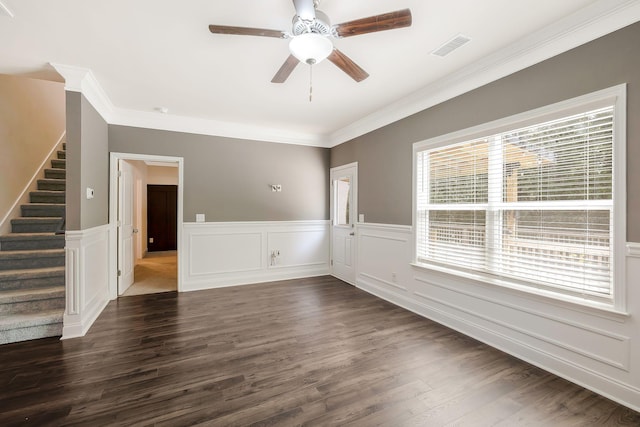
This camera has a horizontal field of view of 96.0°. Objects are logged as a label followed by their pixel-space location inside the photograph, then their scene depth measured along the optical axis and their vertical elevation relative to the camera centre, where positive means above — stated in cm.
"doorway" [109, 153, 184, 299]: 422 -14
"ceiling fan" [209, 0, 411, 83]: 176 +120
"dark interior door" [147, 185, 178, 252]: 840 -15
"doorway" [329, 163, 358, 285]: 506 -13
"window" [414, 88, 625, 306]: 212 +13
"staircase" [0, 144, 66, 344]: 295 -69
